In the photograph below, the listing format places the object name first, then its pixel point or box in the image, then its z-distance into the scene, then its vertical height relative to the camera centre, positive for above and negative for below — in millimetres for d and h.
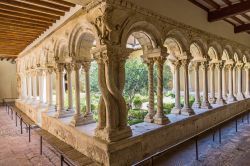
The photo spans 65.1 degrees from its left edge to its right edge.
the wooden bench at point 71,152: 3210 -1310
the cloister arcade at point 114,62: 3086 +464
